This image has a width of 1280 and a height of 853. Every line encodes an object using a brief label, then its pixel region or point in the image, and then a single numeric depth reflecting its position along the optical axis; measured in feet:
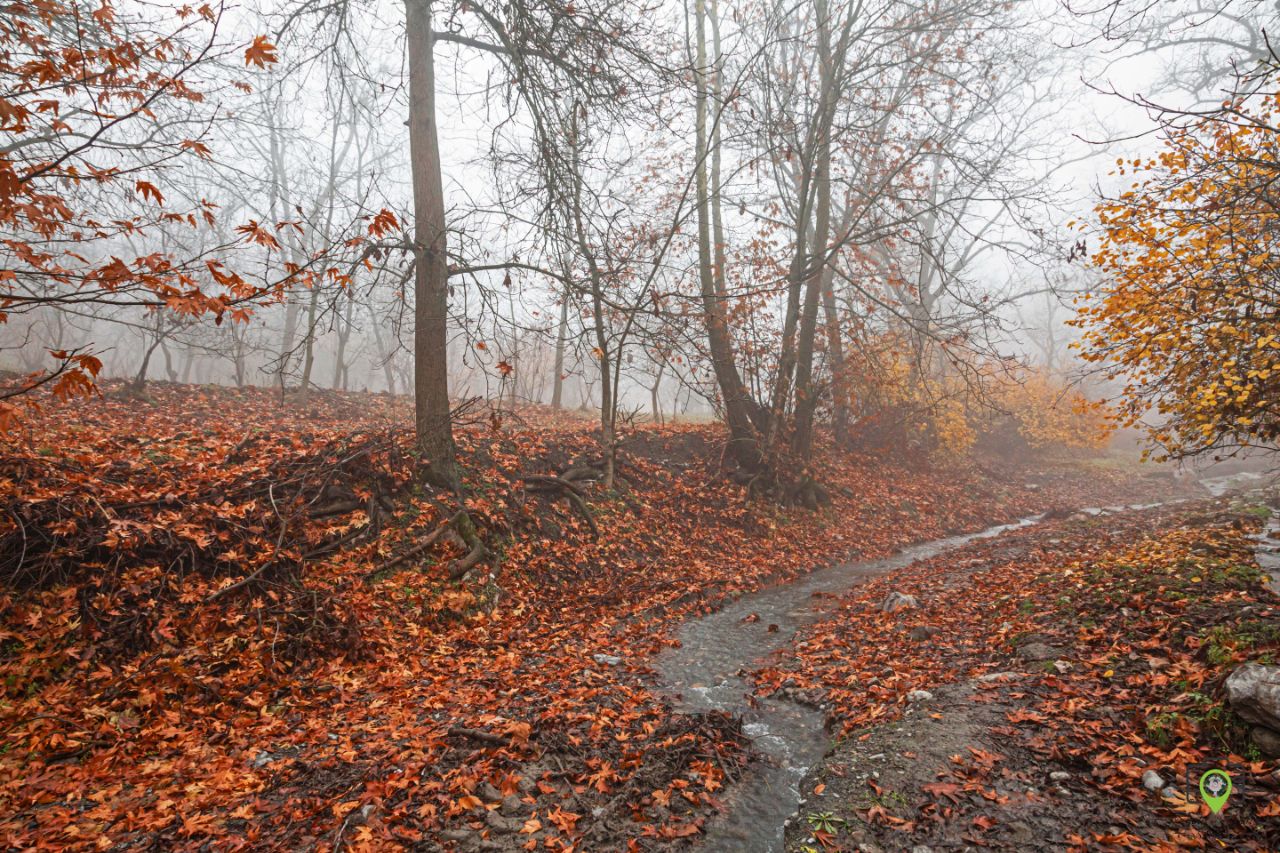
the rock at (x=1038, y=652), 16.35
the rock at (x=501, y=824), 11.19
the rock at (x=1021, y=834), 10.05
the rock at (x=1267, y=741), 10.43
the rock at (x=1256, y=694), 10.60
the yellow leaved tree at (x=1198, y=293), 18.80
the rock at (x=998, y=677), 15.66
